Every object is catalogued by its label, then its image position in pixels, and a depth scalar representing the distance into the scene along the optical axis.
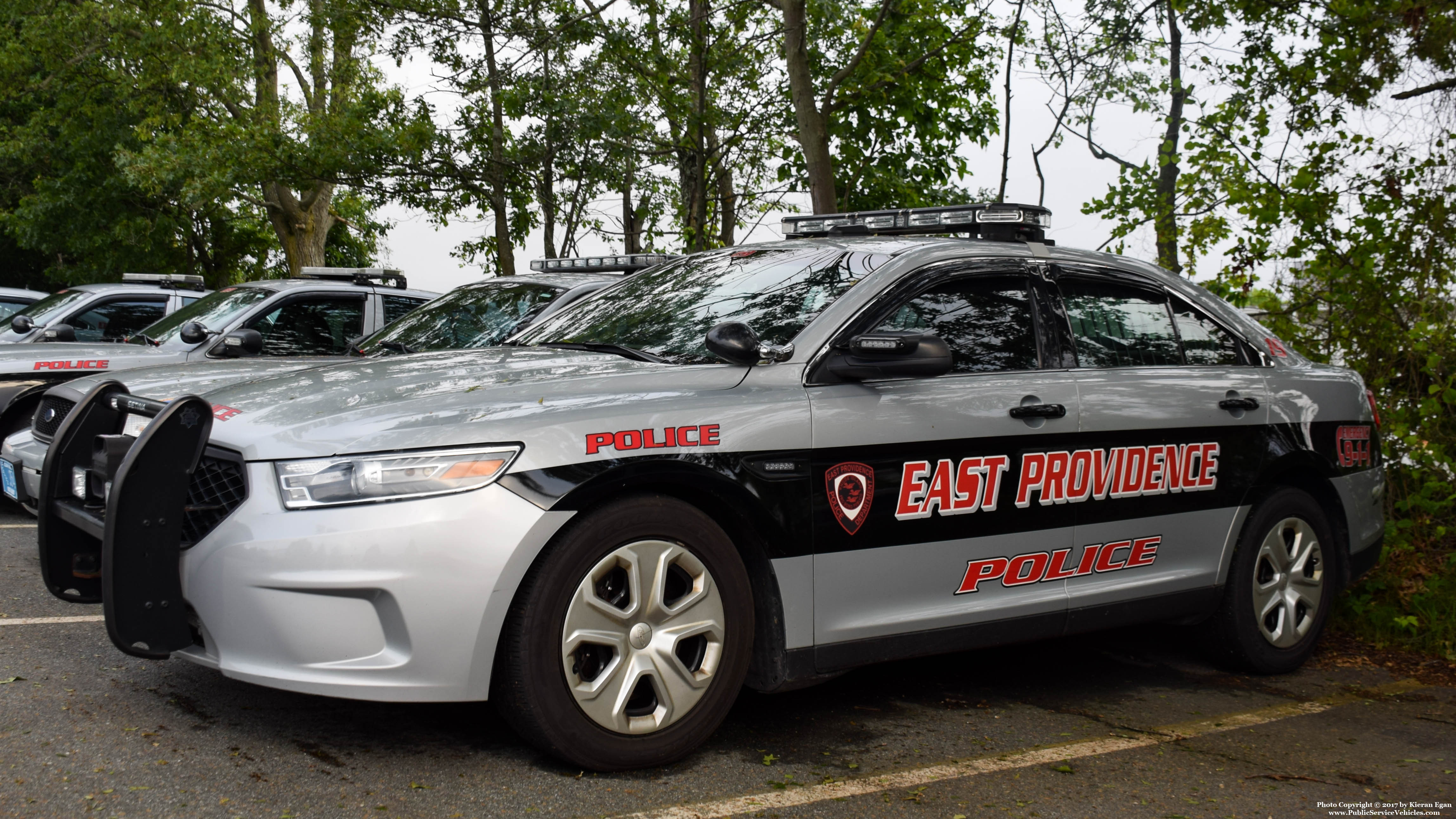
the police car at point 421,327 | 5.79
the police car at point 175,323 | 7.73
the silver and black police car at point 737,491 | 3.22
